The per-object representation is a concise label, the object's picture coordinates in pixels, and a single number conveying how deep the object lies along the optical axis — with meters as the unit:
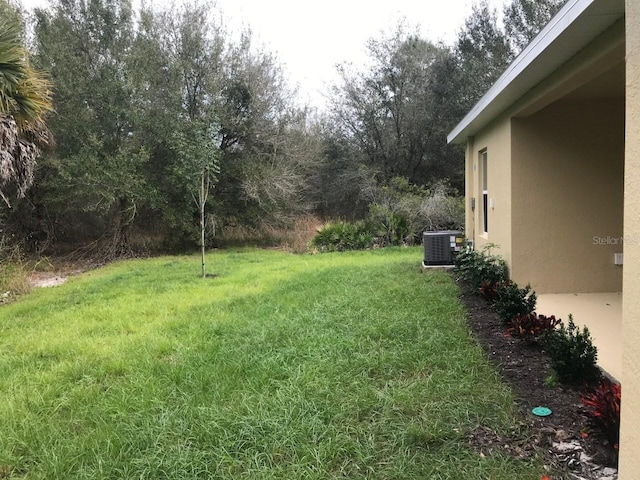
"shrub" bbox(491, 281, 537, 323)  4.40
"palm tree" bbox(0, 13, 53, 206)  6.38
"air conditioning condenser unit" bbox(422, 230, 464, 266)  8.33
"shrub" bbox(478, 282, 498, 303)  5.34
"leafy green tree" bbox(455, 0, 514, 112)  16.34
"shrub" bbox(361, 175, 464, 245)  13.27
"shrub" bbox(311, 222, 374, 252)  13.48
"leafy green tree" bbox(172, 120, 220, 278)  8.95
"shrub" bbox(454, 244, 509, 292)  5.96
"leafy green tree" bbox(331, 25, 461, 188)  17.11
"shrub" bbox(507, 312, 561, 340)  3.84
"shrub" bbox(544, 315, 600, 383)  3.04
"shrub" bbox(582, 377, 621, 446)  2.24
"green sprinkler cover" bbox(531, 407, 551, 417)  2.70
